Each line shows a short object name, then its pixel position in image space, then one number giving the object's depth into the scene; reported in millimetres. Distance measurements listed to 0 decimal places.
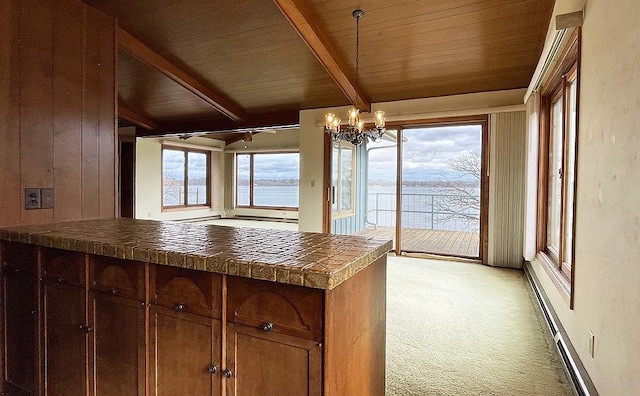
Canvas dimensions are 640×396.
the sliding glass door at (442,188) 5711
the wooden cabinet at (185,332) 1247
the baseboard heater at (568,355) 1778
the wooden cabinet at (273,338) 1074
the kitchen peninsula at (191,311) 1107
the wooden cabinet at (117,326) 1413
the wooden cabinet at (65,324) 1576
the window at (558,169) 2736
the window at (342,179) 6527
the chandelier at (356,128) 3691
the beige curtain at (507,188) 4750
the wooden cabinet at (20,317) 1747
